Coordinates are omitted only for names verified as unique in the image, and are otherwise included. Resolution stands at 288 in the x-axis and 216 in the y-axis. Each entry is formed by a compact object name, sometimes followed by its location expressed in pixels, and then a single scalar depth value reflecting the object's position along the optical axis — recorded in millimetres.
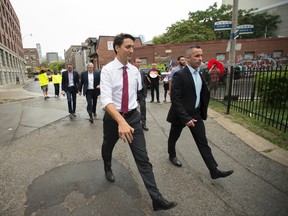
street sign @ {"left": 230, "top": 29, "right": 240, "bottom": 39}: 8075
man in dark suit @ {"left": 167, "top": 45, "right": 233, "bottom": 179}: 2863
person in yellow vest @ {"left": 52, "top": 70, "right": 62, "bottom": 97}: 12816
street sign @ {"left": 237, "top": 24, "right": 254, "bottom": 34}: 7812
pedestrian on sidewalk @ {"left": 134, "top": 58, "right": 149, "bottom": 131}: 5267
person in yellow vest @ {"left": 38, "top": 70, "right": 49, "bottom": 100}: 12043
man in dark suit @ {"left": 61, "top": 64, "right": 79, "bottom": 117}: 6973
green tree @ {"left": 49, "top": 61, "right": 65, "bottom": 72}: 131625
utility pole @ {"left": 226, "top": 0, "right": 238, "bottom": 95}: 8201
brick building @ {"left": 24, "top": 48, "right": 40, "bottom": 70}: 113950
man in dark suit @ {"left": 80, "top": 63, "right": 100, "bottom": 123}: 6637
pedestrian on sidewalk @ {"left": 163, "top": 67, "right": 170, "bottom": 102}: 9441
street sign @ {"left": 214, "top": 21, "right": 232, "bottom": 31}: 8156
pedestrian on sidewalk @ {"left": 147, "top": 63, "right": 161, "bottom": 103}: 9038
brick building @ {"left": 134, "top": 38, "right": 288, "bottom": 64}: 26406
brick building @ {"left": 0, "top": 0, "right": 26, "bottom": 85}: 32497
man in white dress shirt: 2211
